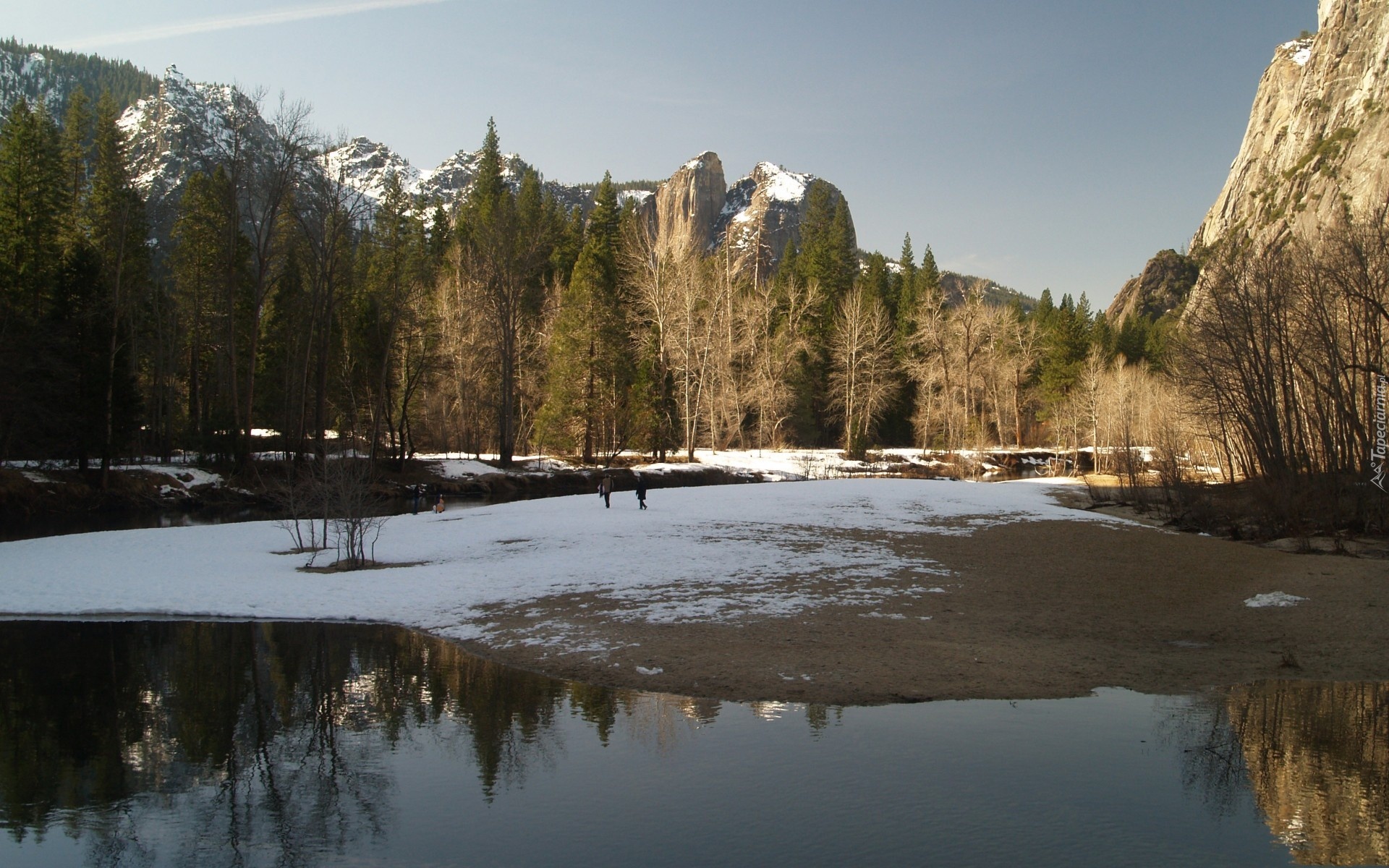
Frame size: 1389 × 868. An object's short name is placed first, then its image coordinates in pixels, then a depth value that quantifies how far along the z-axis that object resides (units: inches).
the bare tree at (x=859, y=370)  2292.1
